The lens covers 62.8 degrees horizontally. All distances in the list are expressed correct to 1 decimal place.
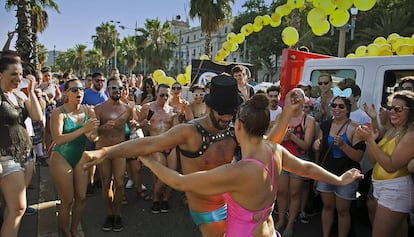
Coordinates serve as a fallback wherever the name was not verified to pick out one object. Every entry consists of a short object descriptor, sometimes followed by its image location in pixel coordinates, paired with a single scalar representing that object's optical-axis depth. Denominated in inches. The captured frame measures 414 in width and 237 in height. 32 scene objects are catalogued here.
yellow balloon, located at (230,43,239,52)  411.4
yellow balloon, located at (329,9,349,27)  258.3
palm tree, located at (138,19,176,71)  1644.9
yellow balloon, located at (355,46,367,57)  268.5
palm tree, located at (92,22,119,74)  1959.9
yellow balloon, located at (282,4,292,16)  332.9
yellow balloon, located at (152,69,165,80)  430.6
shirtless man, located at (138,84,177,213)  197.9
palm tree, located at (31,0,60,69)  613.0
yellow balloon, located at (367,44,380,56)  243.8
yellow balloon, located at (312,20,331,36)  269.7
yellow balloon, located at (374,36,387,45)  269.7
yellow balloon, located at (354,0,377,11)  243.6
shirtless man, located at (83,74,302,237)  95.0
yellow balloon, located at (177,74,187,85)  455.3
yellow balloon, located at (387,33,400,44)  261.6
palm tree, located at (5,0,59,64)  506.9
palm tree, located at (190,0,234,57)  786.8
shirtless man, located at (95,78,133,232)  166.4
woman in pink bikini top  73.5
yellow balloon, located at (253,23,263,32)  384.4
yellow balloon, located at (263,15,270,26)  368.0
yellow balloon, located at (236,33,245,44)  402.9
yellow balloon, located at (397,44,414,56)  228.7
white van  158.7
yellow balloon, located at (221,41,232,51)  418.5
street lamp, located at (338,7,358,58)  506.1
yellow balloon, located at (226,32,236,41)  414.4
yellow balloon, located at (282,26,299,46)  303.1
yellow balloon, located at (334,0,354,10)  250.6
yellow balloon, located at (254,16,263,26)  378.3
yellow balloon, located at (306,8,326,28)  265.7
